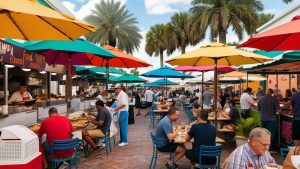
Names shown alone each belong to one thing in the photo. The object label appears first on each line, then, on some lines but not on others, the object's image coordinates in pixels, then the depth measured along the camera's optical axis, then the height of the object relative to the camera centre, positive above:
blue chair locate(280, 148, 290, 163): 3.55 -1.02
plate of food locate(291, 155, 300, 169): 2.44 -0.77
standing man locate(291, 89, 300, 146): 5.72 -0.80
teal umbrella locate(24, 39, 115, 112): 4.79 +0.80
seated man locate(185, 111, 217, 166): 4.27 -0.88
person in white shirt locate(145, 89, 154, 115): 15.38 -0.71
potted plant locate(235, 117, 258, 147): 6.34 -1.15
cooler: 2.79 -0.75
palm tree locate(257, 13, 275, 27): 29.30 +8.60
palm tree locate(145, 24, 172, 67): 34.65 +6.79
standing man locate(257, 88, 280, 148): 6.56 -0.68
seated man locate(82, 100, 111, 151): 6.23 -0.94
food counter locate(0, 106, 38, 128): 4.20 -0.58
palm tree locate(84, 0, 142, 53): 24.33 +6.23
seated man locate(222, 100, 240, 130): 7.30 -0.95
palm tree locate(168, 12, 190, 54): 30.80 +7.48
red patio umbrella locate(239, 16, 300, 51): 3.44 +0.69
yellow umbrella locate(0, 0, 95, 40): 2.91 +0.76
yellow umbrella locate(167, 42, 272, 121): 5.17 +0.70
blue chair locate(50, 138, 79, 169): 4.32 -1.09
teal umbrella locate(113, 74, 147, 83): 15.77 +0.53
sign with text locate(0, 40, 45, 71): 5.45 +0.77
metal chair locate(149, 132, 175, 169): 4.93 -1.55
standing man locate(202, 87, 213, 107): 11.91 -0.65
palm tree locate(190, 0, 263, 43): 19.13 +5.64
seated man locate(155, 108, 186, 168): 4.95 -1.14
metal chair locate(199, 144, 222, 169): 4.10 -1.12
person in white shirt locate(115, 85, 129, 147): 7.23 -0.76
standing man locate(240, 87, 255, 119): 8.53 -0.65
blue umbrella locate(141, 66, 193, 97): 10.81 +0.59
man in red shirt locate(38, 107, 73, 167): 4.39 -0.82
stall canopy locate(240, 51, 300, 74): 5.21 +0.61
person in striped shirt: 2.62 -0.74
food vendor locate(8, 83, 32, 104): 6.96 -0.27
